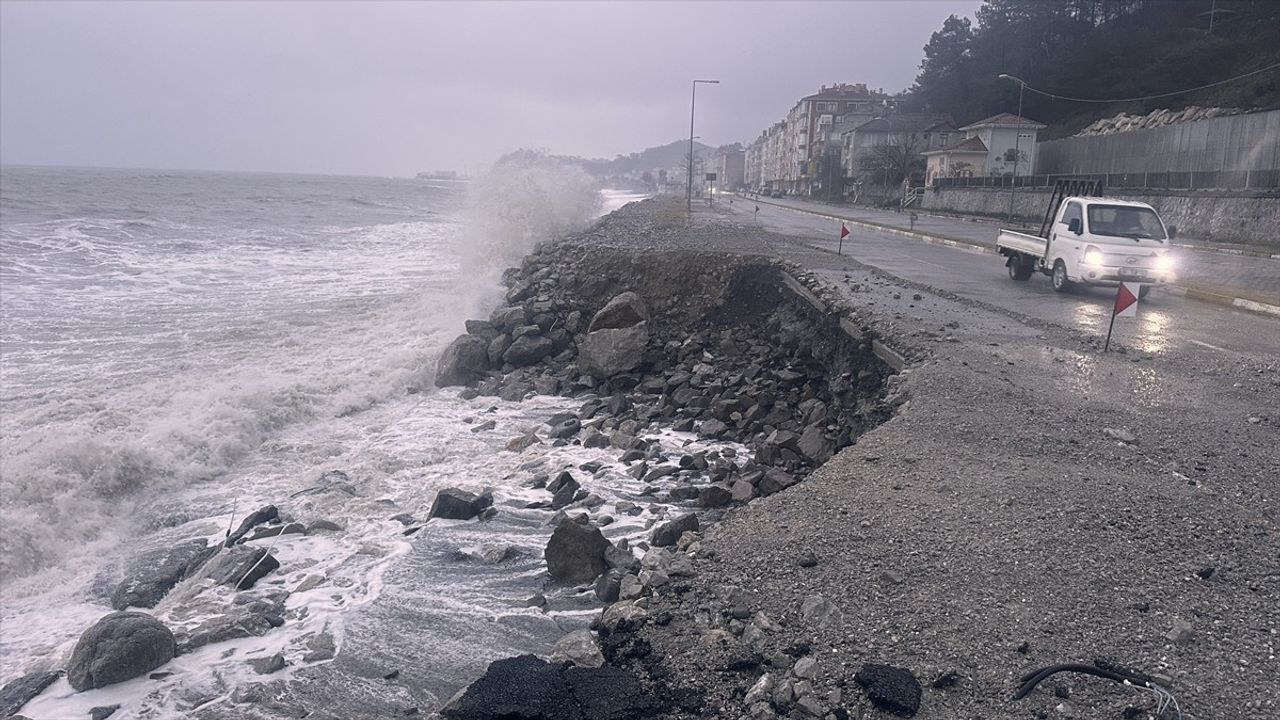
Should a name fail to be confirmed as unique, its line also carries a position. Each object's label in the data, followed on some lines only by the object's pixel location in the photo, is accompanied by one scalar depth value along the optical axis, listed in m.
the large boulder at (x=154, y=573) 6.89
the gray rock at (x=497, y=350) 14.91
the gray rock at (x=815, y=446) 8.31
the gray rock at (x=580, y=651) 4.71
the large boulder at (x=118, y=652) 5.51
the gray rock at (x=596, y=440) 10.25
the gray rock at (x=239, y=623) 5.94
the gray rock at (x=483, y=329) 15.59
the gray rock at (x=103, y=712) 5.20
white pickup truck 14.87
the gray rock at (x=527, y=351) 14.76
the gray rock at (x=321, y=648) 5.68
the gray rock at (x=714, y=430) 10.36
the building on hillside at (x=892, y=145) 73.50
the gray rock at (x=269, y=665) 5.55
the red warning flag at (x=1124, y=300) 9.95
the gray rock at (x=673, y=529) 6.73
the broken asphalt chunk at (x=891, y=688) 3.79
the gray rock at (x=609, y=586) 6.00
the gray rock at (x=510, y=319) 15.88
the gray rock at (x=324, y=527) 7.86
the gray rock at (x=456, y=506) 7.98
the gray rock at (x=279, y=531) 7.72
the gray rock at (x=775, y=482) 7.71
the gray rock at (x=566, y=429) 10.64
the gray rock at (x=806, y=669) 4.11
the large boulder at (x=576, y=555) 6.46
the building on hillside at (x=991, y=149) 57.91
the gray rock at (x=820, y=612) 4.51
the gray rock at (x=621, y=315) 14.59
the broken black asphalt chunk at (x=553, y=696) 4.23
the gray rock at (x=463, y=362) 14.12
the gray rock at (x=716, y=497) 7.80
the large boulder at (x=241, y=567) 6.85
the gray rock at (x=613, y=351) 13.27
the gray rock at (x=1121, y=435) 6.59
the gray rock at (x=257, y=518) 7.89
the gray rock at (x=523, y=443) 10.31
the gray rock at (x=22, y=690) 5.42
